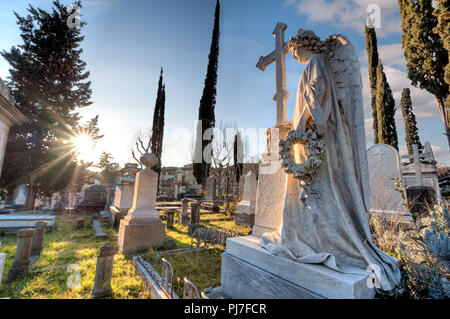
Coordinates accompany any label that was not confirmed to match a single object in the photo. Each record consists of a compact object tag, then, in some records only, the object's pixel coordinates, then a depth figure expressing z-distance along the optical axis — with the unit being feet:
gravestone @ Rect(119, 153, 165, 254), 15.88
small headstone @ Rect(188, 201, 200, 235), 25.98
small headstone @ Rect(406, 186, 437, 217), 18.97
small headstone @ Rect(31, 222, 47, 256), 15.85
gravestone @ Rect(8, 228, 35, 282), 11.39
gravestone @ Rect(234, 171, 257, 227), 27.76
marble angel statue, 5.95
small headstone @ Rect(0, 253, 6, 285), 8.27
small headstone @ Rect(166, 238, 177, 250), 16.42
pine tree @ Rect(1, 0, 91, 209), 39.50
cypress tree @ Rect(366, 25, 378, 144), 49.80
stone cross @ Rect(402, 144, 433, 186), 24.41
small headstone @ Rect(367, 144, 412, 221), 19.56
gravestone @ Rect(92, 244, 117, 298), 9.32
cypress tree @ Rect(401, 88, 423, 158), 66.08
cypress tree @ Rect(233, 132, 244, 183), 93.45
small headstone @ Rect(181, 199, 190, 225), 29.53
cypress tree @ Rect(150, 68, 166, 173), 81.05
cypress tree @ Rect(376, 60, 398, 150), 46.52
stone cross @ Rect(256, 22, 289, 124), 11.03
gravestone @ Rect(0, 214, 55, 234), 23.50
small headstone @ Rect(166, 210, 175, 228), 25.85
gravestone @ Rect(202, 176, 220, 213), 45.83
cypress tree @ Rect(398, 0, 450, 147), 33.12
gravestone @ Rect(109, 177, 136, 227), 26.14
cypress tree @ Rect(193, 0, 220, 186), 68.08
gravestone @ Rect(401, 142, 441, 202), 24.18
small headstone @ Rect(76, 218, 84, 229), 26.30
